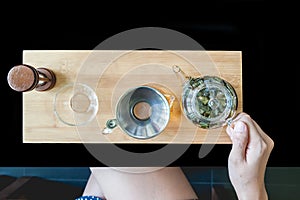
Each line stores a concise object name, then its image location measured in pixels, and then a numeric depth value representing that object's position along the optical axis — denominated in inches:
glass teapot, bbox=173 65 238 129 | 30.1
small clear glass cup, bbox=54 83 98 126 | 32.9
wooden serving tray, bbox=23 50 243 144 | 32.7
